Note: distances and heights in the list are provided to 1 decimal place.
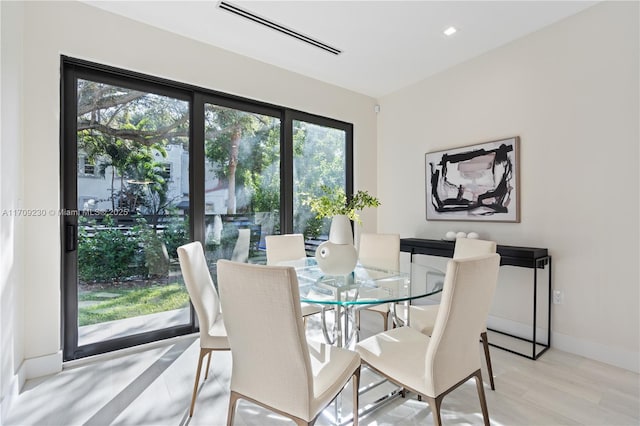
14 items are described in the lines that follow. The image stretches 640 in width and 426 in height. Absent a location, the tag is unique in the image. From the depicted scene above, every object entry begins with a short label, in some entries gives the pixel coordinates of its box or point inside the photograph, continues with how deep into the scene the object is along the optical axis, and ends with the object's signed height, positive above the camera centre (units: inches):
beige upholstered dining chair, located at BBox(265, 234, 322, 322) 112.6 -13.6
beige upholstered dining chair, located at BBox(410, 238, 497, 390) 81.2 -27.6
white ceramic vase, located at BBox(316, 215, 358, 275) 81.9 -10.3
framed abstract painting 118.2 +12.5
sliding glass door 97.7 +8.2
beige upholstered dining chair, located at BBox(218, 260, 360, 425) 46.4 -21.0
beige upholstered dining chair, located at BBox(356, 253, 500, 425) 52.9 -25.3
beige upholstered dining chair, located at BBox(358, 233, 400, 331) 107.0 -14.1
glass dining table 66.4 -18.2
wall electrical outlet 106.7 -29.4
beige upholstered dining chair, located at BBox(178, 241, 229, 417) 70.7 -21.8
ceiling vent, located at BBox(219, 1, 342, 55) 97.8 +64.6
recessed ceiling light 109.2 +64.2
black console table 101.5 -16.6
